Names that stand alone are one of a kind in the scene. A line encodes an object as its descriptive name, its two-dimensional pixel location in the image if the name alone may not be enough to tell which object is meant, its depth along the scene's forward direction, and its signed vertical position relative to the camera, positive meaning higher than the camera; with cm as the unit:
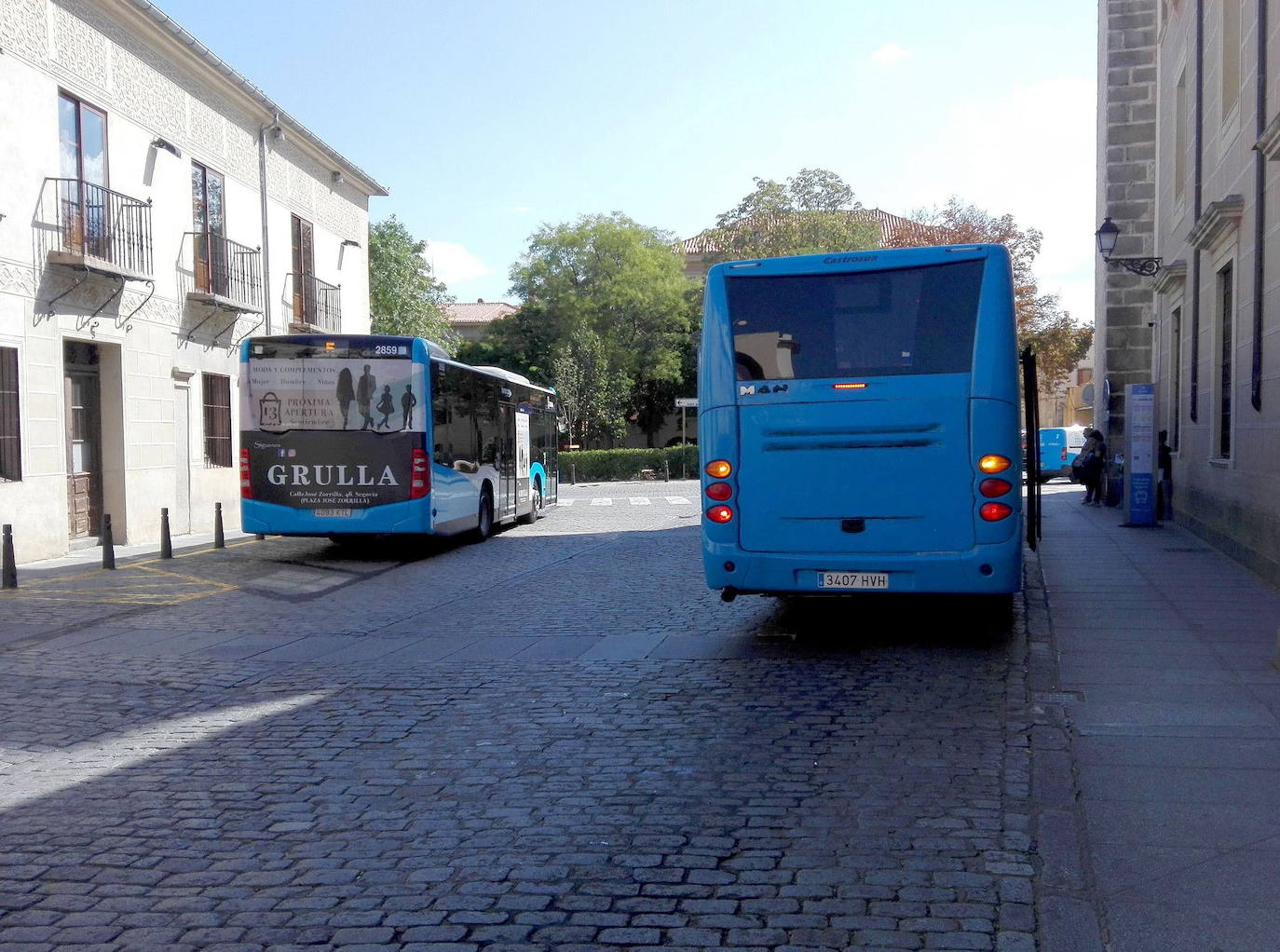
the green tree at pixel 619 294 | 5928 +670
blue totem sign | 1883 -54
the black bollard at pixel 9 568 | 1292 -137
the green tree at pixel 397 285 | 5712 +710
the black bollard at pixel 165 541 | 1605 -139
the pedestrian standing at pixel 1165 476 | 2019 -90
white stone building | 1577 +272
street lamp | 2003 +291
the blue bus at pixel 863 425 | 841 +1
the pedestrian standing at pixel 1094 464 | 2469 -84
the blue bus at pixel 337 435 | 1544 -1
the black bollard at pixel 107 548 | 1484 -134
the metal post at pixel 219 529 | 1752 -135
